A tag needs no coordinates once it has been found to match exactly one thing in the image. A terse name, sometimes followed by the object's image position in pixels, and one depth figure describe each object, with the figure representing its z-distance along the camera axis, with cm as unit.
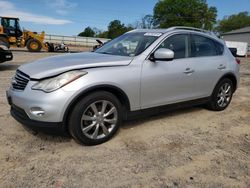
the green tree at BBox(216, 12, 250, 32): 5983
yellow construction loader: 1433
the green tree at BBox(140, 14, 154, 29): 4987
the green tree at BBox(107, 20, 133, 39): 4874
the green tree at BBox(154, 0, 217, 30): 4705
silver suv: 236
